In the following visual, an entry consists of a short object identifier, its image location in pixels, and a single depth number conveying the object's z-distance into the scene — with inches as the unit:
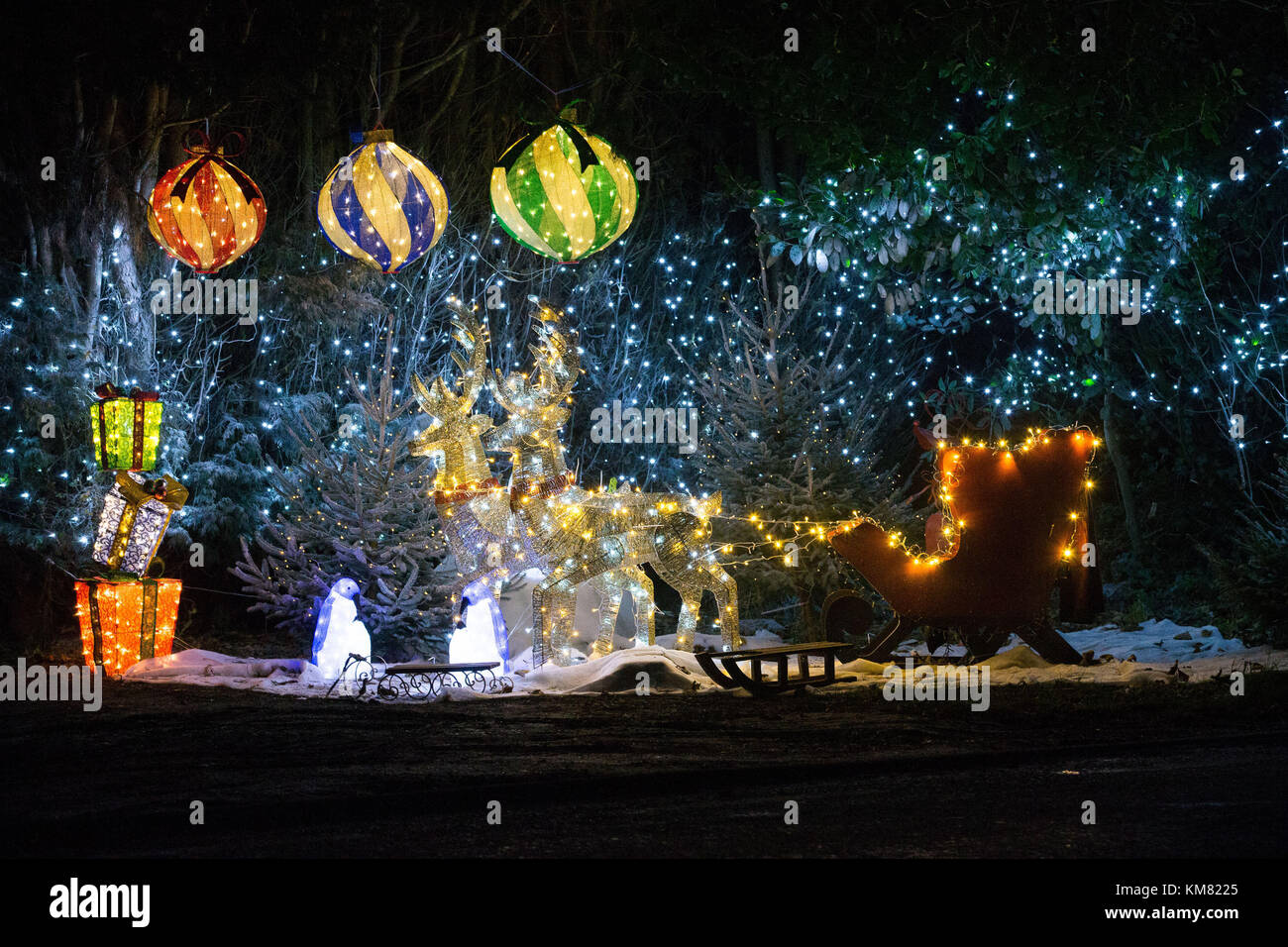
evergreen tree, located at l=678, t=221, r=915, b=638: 418.3
